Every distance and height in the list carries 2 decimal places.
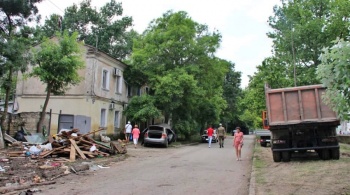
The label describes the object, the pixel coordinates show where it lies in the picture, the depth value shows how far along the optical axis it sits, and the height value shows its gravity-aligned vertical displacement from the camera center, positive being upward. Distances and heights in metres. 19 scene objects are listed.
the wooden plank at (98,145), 16.76 +0.03
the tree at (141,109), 27.50 +3.04
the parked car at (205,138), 37.07 +0.63
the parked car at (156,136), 24.45 +0.66
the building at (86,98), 26.22 +3.99
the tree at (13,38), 17.14 +5.92
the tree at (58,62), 19.95 +5.07
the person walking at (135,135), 23.30 +0.70
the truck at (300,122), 12.96 +0.79
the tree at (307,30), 29.70 +10.36
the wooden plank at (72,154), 14.20 -0.35
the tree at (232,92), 68.38 +10.73
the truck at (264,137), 27.23 +0.52
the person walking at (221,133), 24.20 +0.81
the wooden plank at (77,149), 14.86 -0.14
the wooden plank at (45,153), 14.19 -0.29
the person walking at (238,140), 15.72 +0.18
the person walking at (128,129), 26.62 +1.28
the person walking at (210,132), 27.51 +0.96
